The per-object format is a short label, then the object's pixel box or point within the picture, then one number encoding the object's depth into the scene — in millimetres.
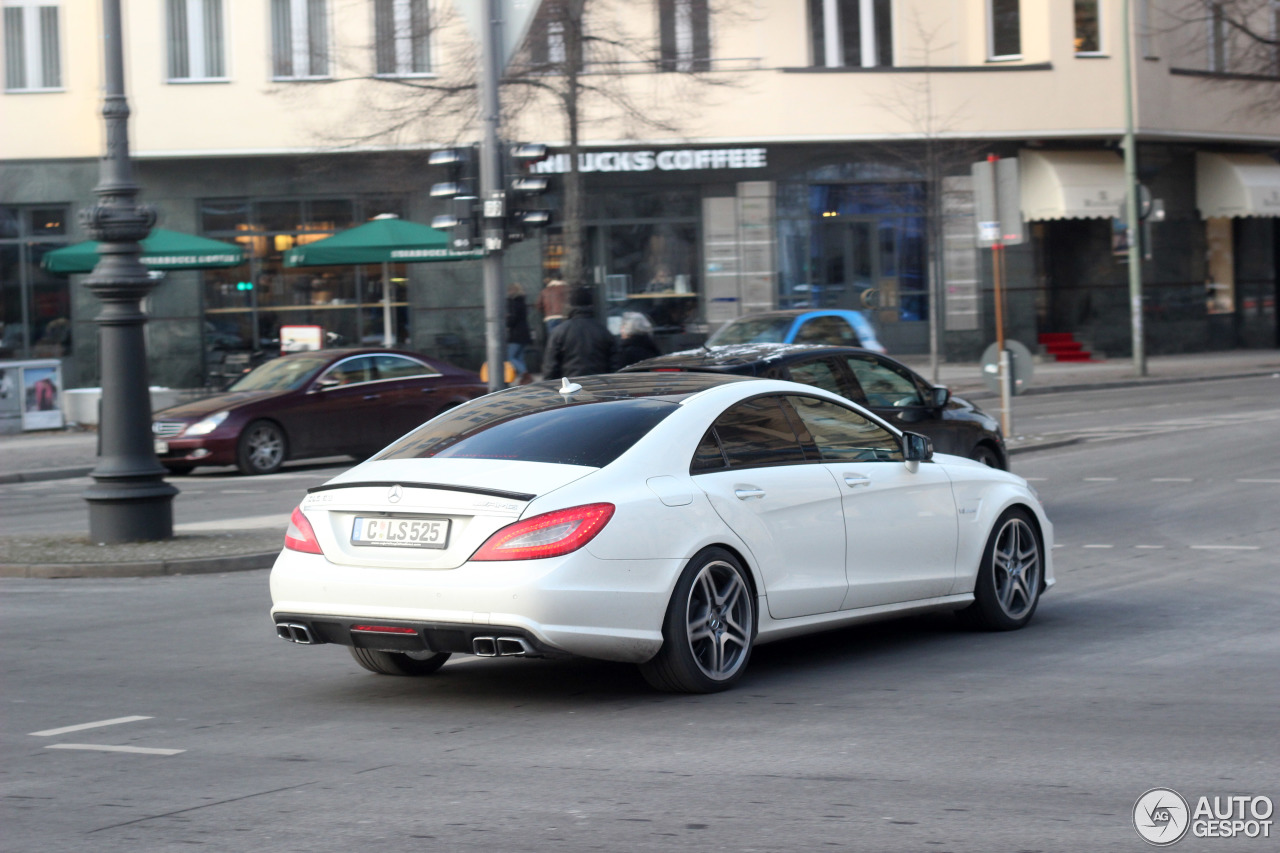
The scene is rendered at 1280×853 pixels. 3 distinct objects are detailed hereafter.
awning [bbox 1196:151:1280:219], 37938
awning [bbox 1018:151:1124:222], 35625
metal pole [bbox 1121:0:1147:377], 32469
